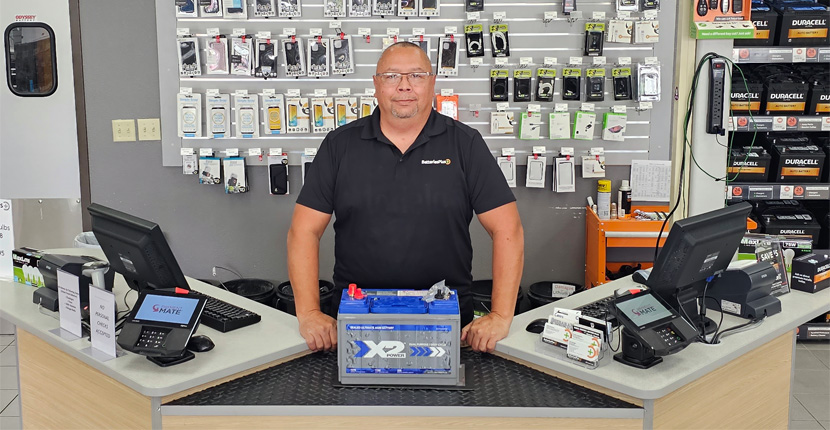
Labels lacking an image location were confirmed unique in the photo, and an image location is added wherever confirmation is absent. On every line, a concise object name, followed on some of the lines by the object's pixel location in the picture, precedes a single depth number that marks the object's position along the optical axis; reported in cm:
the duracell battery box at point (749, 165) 505
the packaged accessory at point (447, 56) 475
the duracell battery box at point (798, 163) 504
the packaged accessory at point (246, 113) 480
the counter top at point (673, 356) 229
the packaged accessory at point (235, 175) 487
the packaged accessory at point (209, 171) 488
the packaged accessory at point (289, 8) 473
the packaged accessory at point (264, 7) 472
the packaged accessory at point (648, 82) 476
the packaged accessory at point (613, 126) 481
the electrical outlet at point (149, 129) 492
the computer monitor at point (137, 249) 251
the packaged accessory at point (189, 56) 476
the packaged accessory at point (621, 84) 477
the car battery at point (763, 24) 493
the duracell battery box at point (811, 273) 314
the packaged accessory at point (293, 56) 475
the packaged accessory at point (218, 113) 481
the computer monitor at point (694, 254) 242
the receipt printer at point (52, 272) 288
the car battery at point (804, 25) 491
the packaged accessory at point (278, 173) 487
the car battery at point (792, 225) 513
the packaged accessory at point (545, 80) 478
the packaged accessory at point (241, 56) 476
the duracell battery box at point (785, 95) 498
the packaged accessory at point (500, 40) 475
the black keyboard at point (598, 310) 284
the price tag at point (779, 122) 497
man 296
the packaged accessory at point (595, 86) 477
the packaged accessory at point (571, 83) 477
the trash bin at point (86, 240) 445
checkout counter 227
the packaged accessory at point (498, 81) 478
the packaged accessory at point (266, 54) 476
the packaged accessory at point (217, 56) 476
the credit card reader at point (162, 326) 238
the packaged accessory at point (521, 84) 478
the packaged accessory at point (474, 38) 473
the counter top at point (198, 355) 234
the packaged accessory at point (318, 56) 476
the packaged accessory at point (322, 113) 480
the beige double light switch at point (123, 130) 494
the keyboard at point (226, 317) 275
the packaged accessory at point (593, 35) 471
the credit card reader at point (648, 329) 232
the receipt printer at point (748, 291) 284
